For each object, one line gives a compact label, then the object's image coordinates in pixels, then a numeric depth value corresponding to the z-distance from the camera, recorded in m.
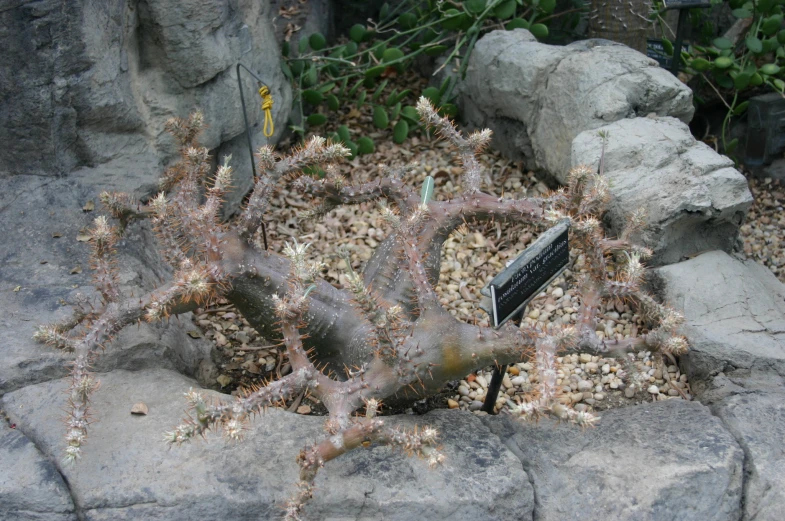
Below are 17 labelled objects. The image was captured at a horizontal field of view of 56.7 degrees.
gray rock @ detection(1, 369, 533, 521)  1.86
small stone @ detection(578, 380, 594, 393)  2.69
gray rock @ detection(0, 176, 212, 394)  2.24
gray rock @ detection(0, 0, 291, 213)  2.62
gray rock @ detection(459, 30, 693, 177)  3.27
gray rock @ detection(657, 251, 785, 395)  2.49
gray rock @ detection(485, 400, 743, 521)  1.95
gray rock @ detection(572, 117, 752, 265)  2.83
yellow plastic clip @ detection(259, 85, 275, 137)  2.80
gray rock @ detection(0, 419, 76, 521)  1.83
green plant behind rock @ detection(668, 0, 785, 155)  3.86
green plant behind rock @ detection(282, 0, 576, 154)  3.89
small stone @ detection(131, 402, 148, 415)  2.09
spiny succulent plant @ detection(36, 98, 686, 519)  1.84
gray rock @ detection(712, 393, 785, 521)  1.98
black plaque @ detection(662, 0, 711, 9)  3.37
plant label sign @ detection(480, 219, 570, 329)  1.93
